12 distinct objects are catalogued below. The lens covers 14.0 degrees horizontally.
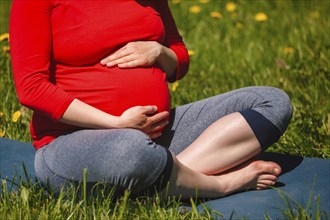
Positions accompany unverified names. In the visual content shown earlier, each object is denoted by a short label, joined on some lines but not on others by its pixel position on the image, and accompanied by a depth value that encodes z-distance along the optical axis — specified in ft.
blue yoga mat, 14.06
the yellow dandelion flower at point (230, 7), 28.47
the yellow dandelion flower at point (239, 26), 27.20
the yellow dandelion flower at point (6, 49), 21.99
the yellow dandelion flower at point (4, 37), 21.70
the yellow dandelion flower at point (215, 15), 26.74
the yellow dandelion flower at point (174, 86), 21.58
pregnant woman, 13.95
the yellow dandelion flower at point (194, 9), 28.13
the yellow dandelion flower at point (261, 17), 27.15
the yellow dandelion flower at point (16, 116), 18.89
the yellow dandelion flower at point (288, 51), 24.34
